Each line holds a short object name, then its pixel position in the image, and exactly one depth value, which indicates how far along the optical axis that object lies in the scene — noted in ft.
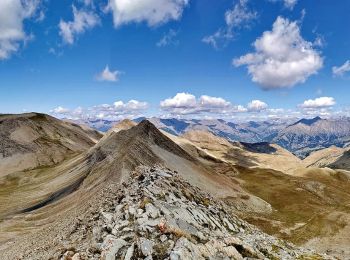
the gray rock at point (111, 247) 96.96
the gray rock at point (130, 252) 95.77
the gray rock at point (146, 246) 96.12
